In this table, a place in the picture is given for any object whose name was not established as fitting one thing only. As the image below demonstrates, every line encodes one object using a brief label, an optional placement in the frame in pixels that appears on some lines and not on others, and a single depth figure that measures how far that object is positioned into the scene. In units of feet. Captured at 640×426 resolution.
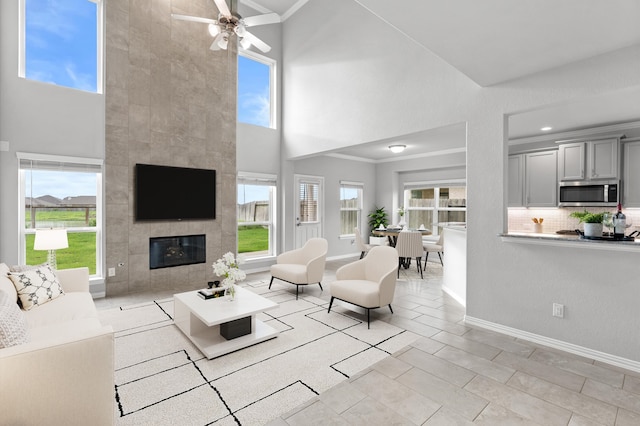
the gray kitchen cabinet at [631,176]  15.78
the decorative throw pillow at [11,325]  5.36
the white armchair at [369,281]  11.68
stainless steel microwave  16.35
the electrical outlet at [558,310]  9.68
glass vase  10.73
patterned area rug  6.80
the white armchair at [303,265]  14.99
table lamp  12.25
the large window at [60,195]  13.67
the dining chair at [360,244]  22.39
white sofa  4.92
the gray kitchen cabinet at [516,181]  19.84
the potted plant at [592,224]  9.02
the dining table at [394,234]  21.43
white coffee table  9.32
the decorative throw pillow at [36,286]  9.34
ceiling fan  11.76
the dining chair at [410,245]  19.48
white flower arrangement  10.66
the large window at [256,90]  21.07
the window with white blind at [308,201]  24.11
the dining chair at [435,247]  21.35
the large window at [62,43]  13.82
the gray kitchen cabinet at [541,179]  18.61
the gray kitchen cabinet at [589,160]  16.31
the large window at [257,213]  20.75
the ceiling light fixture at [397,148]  21.62
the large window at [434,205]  25.09
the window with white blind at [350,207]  27.45
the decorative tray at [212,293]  11.03
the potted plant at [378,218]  28.14
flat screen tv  16.26
